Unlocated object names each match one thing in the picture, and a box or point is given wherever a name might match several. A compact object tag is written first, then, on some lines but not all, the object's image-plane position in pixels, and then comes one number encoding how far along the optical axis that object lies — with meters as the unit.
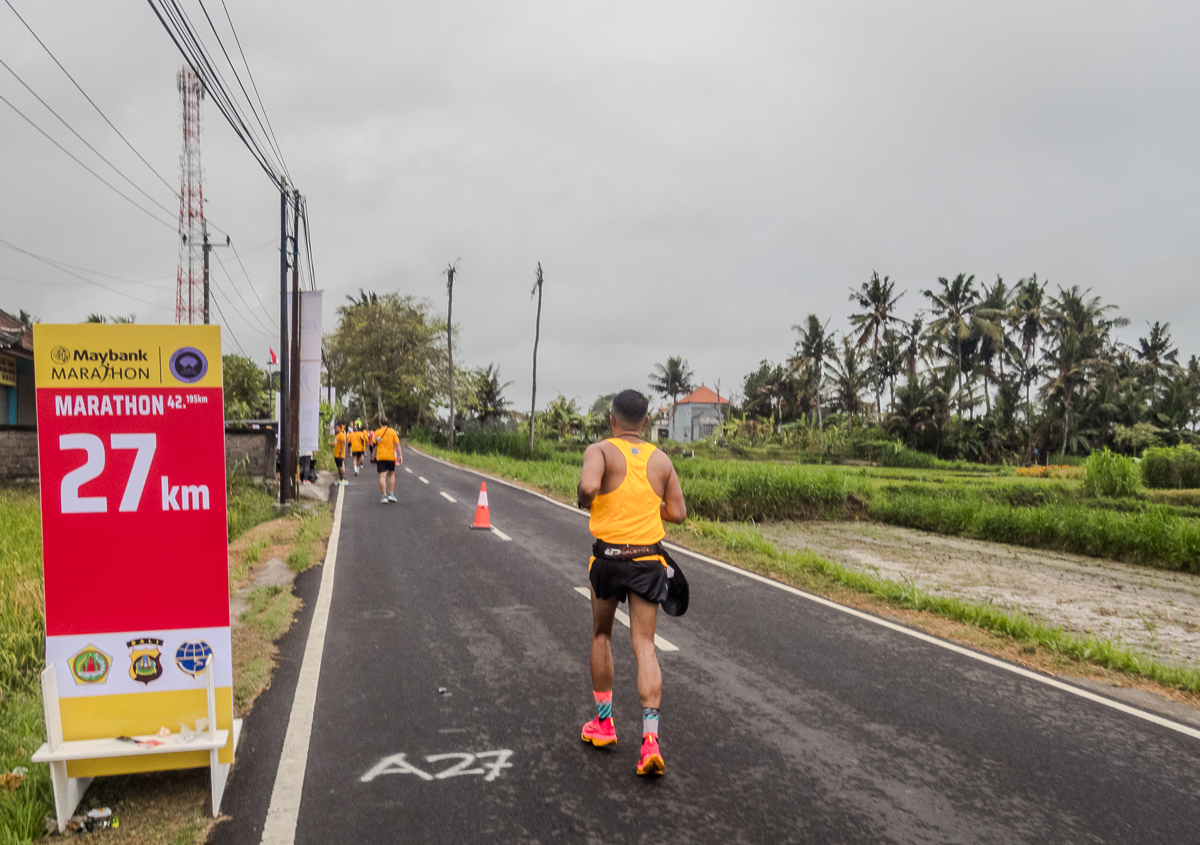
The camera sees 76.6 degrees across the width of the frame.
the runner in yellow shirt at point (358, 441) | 25.80
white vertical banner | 18.44
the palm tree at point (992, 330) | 57.16
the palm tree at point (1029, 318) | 60.03
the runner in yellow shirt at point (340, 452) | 22.95
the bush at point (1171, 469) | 29.94
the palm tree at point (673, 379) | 94.69
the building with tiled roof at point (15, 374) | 19.20
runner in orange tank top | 4.00
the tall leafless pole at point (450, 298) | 48.50
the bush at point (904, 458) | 48.78
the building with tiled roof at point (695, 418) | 95.06
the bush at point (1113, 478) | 26.41
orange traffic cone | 13.79
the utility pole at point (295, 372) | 16.84
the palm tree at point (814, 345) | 66.50
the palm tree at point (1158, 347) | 72.19
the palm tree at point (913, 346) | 61.45
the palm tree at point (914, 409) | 54.16
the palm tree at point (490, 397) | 67.94
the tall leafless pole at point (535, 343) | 39.97
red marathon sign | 3.48
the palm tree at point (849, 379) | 62.78
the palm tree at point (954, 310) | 59.38
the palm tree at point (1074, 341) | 50.84
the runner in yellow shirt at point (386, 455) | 17.55
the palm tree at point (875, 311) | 60.75
